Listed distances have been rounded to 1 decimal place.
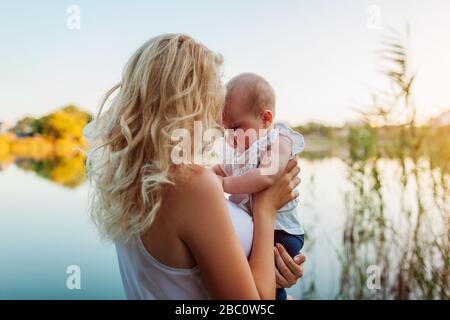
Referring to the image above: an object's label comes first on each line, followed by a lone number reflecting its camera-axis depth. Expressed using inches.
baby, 57.5
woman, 40.9
